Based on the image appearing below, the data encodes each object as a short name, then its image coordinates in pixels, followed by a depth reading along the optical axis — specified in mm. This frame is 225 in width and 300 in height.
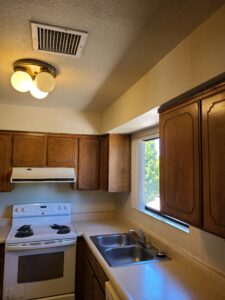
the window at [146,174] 2447
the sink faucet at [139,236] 2167
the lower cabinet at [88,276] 1833
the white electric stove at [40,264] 2270
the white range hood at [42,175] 2588
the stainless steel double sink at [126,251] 1967
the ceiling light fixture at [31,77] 1548
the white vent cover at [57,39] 1188
